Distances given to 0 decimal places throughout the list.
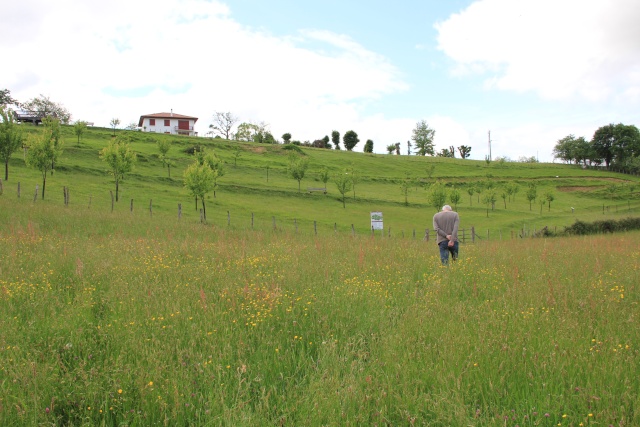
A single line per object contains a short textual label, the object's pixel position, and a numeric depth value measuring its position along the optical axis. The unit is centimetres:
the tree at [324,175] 5802
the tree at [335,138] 13112
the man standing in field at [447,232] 1130
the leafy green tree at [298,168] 5825
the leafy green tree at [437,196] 4888
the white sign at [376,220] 2597
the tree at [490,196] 5643
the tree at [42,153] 3512
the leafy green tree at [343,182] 5219
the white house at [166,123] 11732
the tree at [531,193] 6038
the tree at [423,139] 14050
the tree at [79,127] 6438
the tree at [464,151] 15688
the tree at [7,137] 3784
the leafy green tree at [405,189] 5510
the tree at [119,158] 3975
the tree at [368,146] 12325
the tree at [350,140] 12862
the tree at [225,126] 12694
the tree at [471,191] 5939
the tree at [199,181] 3591
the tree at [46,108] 10388
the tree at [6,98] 9470
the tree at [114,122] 11269
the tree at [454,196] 5119
